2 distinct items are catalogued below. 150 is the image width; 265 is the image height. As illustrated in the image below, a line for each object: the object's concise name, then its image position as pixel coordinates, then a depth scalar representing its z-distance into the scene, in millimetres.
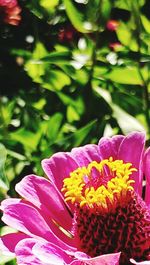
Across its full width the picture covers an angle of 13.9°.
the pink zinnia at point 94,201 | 191
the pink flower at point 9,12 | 288
